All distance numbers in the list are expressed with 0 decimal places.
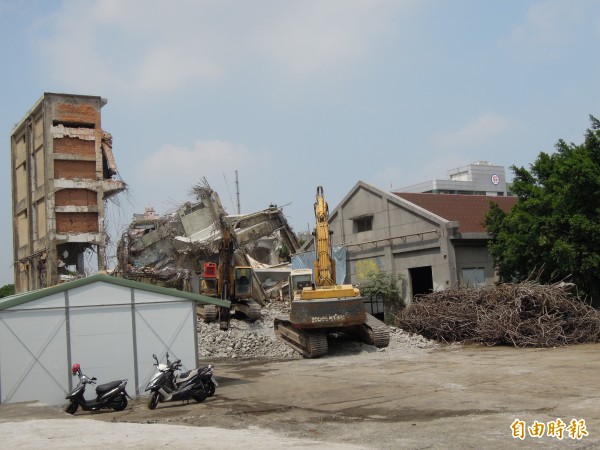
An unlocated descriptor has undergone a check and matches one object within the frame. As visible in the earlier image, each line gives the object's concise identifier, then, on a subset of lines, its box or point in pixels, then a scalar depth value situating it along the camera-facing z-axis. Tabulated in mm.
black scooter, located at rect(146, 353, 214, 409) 13164
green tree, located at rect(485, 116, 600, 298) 23906
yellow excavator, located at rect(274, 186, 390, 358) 21453
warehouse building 29203
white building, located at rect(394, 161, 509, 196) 79000
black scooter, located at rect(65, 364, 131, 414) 13133
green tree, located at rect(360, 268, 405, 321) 31000
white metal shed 14094
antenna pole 61475
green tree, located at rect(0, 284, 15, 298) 63000
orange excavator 25844
